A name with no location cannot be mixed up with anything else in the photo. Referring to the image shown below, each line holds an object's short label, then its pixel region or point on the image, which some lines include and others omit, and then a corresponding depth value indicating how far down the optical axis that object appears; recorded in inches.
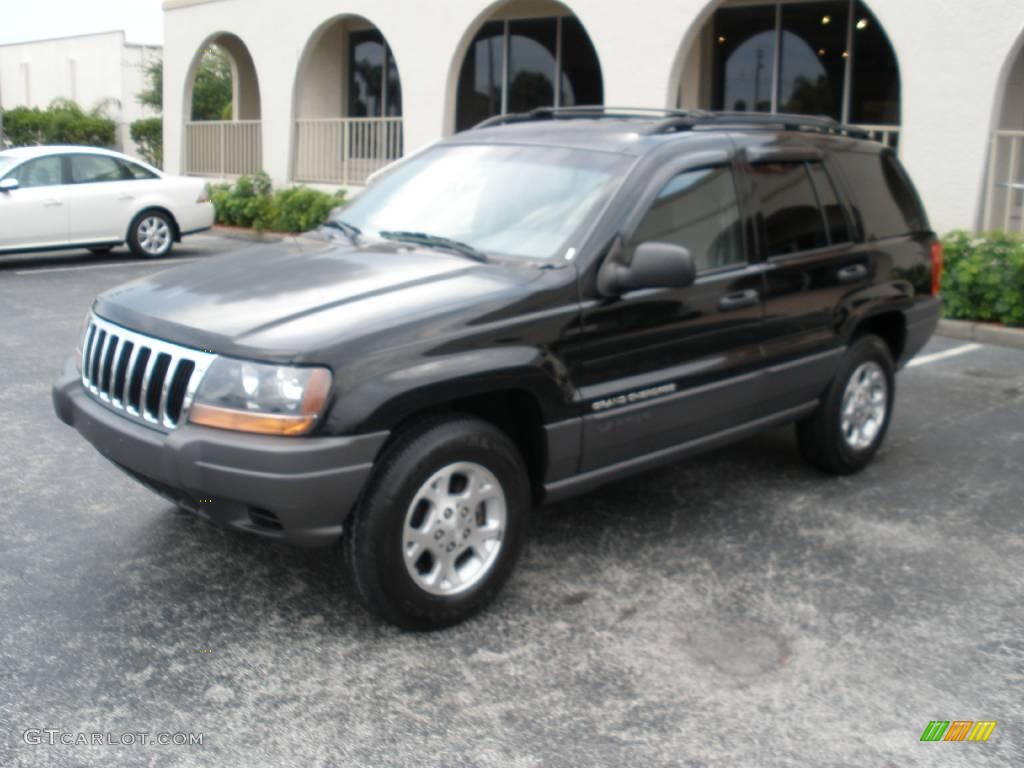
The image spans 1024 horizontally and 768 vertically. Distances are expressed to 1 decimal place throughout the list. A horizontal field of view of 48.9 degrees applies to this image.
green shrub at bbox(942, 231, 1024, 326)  391.2
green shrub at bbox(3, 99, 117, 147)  1277.1
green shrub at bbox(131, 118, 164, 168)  1228.5
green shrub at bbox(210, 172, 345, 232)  640.4
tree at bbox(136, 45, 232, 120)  1186.6
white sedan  530.9
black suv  147.8
